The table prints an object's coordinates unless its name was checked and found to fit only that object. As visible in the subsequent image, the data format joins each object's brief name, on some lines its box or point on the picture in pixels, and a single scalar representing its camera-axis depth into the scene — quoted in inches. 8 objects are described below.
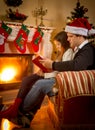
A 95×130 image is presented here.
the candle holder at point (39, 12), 161.0
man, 86.4
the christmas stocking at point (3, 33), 139.5
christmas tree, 163.3
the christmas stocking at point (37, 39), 155.4
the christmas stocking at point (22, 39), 148.3
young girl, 94.1
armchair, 78.4
